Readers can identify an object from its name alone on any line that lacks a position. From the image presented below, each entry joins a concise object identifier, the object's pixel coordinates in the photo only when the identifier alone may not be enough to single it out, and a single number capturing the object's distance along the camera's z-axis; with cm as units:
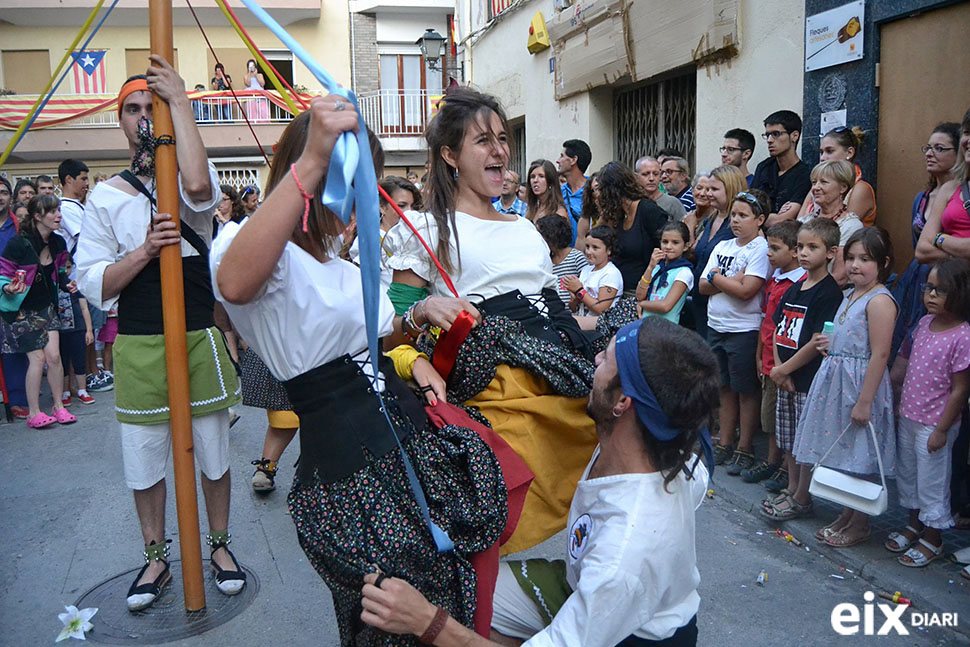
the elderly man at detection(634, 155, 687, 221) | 606
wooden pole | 279
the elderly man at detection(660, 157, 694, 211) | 655
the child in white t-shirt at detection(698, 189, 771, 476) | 470
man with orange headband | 309
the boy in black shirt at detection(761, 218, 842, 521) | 408
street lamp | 1309
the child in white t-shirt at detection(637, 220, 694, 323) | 505
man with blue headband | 168
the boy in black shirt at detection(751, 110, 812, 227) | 523
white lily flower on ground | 312
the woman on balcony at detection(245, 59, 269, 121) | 1942
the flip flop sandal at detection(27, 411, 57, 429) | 653
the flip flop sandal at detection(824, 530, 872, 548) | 374
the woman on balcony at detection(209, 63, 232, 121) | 2119
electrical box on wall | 1113
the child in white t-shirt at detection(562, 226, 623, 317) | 508
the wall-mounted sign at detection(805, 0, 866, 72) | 532
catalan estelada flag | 2012
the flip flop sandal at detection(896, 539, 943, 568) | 350
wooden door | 475
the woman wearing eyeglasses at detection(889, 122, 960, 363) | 407
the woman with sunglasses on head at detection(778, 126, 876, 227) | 466
